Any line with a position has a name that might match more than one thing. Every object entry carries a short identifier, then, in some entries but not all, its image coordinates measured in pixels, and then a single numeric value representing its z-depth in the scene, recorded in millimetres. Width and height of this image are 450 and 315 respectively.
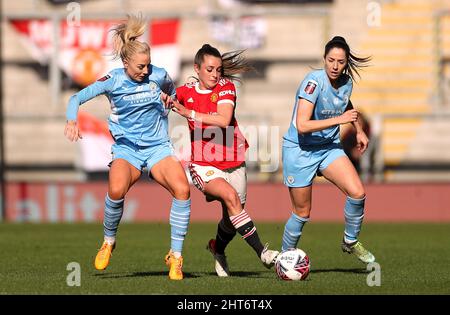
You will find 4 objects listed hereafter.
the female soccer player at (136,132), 18344
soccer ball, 17844
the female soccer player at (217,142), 18344
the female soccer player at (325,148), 18969
